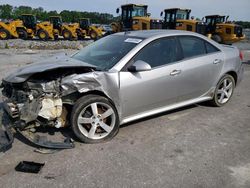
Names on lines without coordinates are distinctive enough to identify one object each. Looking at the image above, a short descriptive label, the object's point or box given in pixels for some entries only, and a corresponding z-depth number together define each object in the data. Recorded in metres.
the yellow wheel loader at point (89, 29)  19.82
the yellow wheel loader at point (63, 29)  18.76
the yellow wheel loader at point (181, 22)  14.69
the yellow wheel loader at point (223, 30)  14.70
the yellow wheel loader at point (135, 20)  15.00
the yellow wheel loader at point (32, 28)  17.85
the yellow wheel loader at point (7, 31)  17.32
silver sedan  2.80
